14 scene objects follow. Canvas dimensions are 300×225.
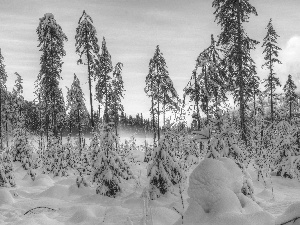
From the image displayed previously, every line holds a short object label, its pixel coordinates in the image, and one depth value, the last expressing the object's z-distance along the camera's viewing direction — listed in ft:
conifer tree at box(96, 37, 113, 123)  95.35
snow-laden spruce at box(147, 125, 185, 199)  28.81
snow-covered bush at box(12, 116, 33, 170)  56.95
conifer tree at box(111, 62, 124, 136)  107.04
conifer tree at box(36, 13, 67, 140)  75.50
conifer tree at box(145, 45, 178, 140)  97.35
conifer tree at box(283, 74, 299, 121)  133.59
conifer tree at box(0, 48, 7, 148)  110.29
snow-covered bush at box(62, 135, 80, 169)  55.83
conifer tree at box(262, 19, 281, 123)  91.25
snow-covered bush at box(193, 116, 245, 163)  27.22
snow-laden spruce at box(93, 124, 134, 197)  30.68
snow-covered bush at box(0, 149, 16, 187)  35.35
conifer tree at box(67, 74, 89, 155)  114.52
